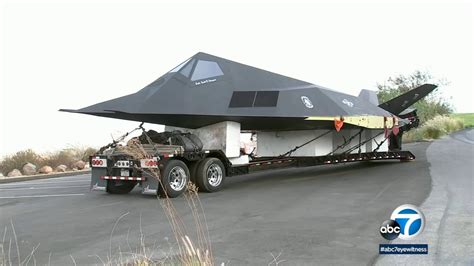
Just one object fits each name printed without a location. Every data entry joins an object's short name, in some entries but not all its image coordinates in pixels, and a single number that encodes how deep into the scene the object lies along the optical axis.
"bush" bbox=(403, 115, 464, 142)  32.03
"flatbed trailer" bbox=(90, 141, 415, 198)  9.86
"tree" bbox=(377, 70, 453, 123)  42.31
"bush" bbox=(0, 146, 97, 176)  20.53
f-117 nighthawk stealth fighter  10.66
